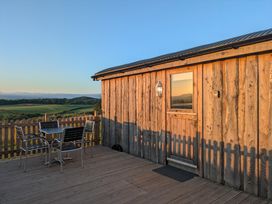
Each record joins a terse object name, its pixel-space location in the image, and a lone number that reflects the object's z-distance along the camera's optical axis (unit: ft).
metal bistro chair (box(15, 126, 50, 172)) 11.87
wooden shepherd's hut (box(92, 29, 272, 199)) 8.04
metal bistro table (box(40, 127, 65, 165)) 12.99
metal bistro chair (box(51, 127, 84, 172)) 11.63
